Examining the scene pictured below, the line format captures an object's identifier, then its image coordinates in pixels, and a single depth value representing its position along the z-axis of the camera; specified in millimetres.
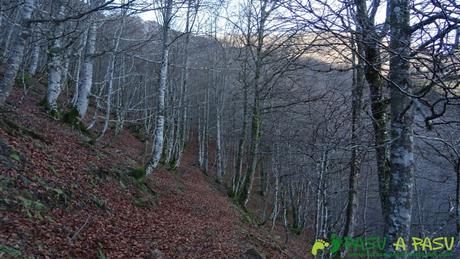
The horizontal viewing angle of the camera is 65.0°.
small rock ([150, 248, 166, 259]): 5758
